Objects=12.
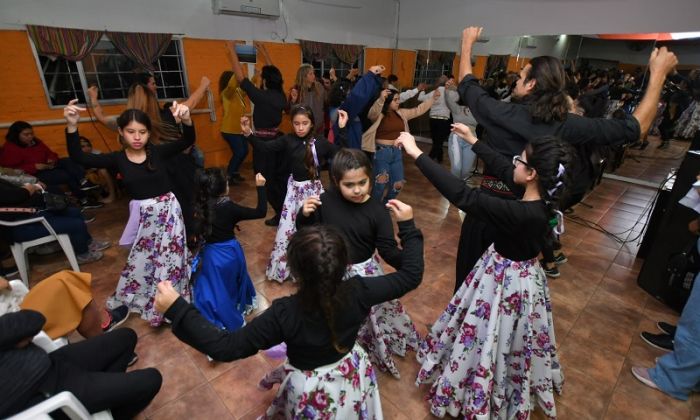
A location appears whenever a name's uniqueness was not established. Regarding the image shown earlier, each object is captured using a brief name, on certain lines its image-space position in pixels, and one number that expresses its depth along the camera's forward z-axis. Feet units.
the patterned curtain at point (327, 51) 22.04
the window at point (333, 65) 24.01
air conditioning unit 18.05
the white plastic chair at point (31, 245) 9.67
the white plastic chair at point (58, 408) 4.08
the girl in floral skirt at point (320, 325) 3.82
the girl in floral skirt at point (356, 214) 5.95
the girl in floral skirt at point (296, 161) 9.67
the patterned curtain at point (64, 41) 13.71
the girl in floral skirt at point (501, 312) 4.90
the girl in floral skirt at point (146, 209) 8.07
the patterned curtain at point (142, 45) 15.46
